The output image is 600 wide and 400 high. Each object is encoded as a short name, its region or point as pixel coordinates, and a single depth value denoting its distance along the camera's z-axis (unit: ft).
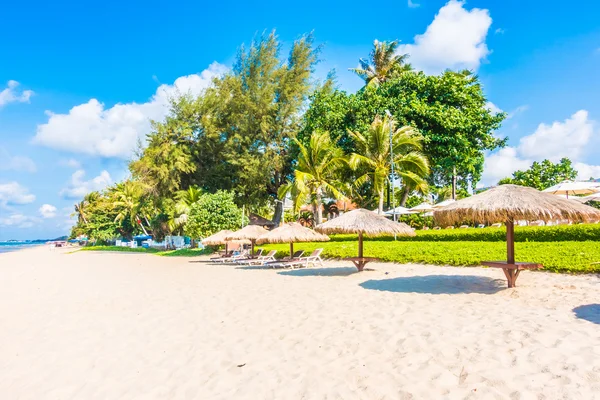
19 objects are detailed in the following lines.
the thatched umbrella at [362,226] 41.11
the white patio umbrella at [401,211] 77.15
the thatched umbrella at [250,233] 64.26
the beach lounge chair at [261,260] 59.98
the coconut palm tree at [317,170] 83.41
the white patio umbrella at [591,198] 55.68
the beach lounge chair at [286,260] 53.36
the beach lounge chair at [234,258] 68.18
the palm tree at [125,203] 164.27
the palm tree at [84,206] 217.77
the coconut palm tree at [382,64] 116.06
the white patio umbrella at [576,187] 61.82
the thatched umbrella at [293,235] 53.36
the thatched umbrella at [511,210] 26.84
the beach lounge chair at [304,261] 52.06
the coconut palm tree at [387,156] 78.59
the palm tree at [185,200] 106.52
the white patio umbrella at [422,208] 77.98
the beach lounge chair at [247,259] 64.12
